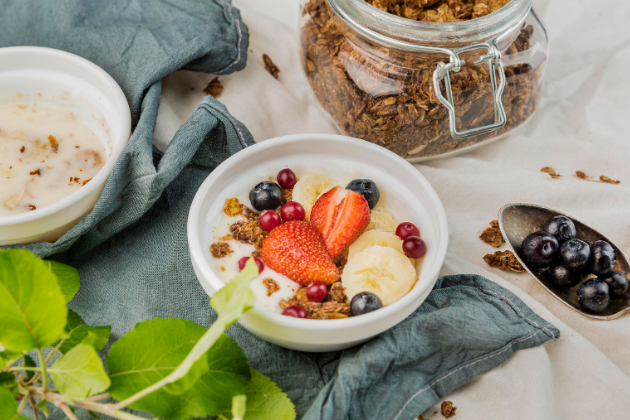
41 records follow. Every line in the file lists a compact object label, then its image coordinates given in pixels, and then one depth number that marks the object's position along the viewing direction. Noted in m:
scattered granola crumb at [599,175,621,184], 0.63
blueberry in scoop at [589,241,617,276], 0.56
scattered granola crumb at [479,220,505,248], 0.60
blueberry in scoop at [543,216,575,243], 0.58
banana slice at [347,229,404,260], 0.53
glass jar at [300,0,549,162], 0.56
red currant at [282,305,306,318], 0.50
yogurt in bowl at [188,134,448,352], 0.50
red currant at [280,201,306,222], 0.54
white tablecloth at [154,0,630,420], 0.54
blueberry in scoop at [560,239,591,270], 0.56
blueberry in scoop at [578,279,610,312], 0.56
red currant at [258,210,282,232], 0.54
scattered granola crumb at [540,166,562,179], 0.63
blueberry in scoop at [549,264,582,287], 0.57
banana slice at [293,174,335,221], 0.55
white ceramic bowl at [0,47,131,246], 0.58
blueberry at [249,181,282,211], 0.55
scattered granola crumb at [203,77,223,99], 0.64
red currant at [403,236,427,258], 0.53
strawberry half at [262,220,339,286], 0.52
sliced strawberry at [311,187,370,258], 0.53
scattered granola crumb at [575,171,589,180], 0.63
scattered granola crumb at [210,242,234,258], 0.53
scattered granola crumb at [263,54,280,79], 0.67
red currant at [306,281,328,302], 0.51
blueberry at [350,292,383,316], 0.50
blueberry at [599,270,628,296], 0.56
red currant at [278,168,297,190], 0.56
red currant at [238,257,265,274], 0.52
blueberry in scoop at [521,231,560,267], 0.57
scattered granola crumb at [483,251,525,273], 0.58
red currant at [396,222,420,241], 0.54
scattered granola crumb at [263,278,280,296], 0.51
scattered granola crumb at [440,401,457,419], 0.53
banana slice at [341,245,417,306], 0.51
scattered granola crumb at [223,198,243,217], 0.55
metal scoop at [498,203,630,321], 0.57
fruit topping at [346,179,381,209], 0.55
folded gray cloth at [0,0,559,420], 0.52
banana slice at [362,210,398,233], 0.55
